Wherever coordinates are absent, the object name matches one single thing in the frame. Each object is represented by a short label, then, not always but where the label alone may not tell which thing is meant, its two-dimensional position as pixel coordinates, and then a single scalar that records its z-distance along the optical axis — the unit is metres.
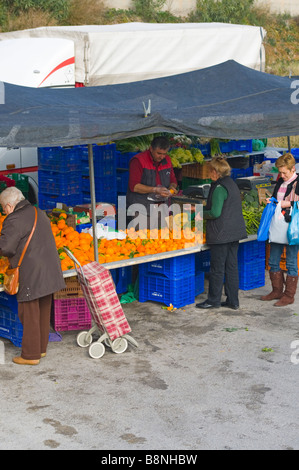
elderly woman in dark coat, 7.34
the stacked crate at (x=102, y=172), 11.91
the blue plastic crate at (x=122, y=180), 12.54
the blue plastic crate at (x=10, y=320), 8.02
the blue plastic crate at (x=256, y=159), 14.94
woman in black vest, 9.09
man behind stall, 9.80
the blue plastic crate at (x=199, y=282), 10.04
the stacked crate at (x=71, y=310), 8.62
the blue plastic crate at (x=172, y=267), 9.36
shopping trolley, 7.54
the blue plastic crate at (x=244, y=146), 14.57
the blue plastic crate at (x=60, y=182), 11.66
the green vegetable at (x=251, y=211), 10.32
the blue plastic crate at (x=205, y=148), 13.66
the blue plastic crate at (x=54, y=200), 11.79
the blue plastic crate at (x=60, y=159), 11.61
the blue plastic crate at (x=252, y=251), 10.24
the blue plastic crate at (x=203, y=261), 10.46
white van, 12.91
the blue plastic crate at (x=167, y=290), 9.47
